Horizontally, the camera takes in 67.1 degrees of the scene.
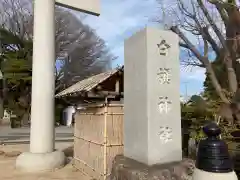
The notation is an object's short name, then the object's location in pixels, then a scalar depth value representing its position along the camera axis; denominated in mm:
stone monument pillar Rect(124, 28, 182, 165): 2992
